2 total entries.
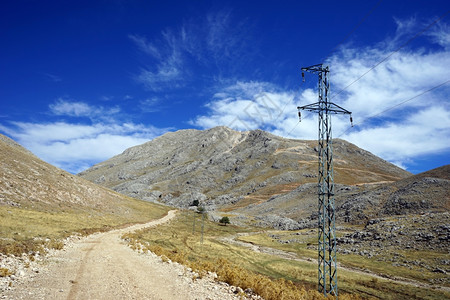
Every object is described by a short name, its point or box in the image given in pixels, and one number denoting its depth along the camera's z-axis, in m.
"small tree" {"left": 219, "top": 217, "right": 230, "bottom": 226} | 124.09
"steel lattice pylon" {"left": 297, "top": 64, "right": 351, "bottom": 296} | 24.09
